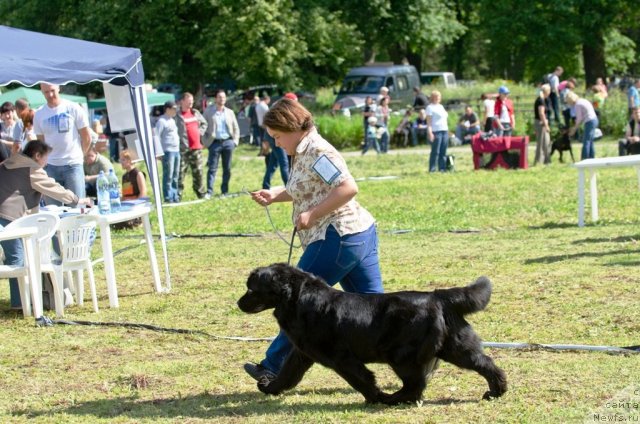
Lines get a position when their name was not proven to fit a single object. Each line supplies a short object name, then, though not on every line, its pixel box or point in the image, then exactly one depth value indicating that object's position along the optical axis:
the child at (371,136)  28.20
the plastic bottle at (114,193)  9.42
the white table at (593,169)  12.44
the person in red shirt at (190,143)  18.38
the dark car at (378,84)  36.19
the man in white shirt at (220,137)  18.64
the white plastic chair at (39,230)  8.38
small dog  22.12
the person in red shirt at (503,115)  22.84
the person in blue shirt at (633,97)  28.02
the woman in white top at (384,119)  28.62
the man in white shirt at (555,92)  24.42
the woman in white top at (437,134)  21.00
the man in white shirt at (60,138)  11.06
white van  47.06
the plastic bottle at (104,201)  9.22
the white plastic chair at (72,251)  8.58
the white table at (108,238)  8.80
